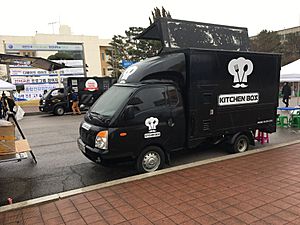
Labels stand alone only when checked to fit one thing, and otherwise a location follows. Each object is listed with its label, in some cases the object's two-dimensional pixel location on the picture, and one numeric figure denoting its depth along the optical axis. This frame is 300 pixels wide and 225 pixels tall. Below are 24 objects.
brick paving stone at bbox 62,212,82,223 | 3.61
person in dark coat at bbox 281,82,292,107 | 16.30
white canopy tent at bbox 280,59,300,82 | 9.63
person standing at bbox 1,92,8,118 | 14.53
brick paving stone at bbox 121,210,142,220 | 3.57
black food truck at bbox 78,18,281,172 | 5.02
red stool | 7.55
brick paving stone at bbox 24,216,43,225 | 3.60
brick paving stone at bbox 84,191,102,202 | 4.21
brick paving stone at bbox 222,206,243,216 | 3.55
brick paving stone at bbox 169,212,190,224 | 3.41
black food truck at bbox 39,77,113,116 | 16.80
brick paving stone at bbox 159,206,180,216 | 3.61
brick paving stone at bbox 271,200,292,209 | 3.68
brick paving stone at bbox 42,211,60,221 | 3.70
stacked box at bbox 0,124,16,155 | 4.97
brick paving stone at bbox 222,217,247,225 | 3.30
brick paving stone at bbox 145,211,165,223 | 3.49
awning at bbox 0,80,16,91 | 7.54
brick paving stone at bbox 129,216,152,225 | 3.41
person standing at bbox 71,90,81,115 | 16.63
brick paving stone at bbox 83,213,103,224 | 3.52
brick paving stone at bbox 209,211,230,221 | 3.44
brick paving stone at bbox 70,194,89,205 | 4.11
